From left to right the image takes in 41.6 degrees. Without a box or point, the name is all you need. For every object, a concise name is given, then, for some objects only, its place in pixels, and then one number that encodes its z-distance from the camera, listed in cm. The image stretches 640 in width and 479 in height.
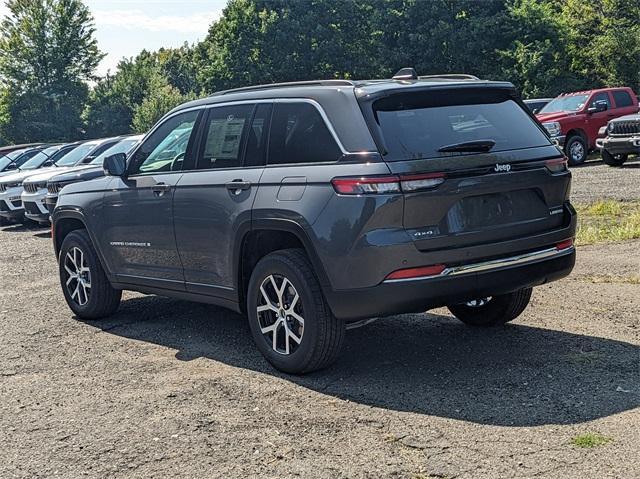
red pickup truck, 2214
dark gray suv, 502
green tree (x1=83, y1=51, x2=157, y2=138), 7525
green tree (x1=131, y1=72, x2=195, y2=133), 6425
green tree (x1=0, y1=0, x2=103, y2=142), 7450
